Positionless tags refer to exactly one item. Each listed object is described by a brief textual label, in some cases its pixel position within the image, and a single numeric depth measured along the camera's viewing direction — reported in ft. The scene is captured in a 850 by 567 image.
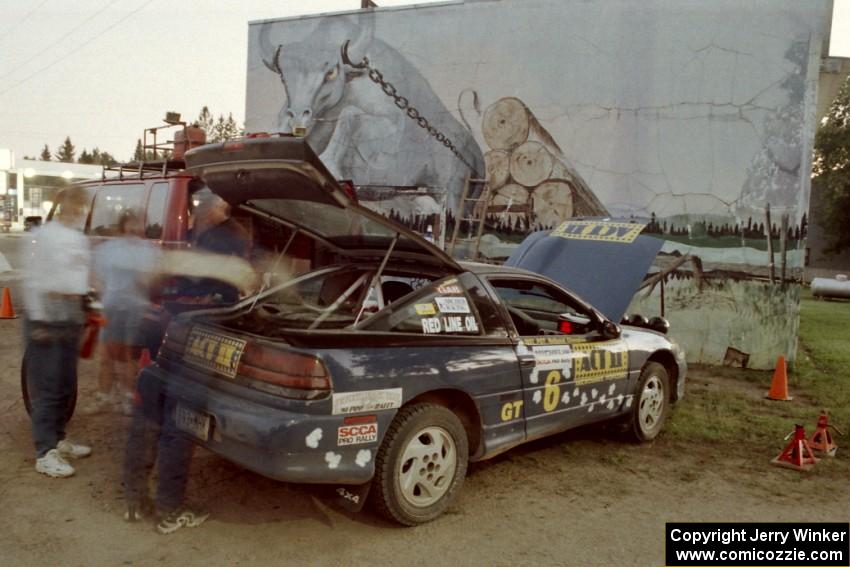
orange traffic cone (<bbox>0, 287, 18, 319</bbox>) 32.99
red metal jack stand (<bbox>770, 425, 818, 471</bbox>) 15.88
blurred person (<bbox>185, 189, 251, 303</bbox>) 17.88
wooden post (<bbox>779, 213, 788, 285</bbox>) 28.32
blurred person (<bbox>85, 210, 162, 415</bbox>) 14.19
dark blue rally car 10.67
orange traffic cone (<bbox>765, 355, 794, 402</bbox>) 23.56
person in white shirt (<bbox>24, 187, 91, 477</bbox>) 13.23
